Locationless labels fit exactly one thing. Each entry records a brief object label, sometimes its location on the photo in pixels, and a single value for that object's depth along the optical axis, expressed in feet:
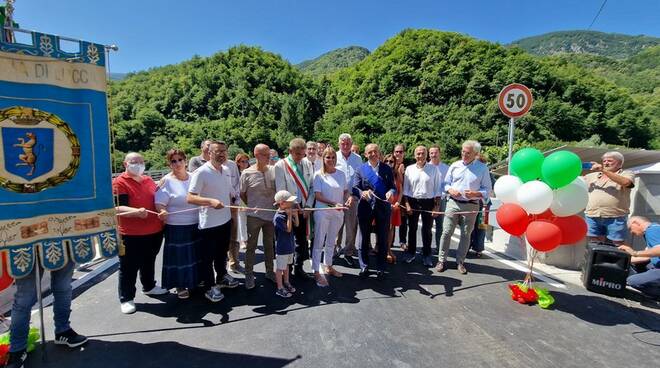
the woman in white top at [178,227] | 11.93
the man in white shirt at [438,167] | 17.26
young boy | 12.51
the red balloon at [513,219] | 12.59
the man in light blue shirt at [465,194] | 15.14
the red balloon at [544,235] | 11.64
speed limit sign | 18.45
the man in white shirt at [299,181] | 13.12
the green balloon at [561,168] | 11.51
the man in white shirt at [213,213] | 11.71
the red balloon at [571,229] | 12.12
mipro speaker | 12.89
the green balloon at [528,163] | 12.63
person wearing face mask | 11.35
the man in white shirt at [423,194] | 16.65
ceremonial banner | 7.95
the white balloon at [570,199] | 11.78
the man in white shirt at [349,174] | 16.71
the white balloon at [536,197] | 11.75
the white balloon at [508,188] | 12.87
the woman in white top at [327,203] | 13.84
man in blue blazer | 14.67
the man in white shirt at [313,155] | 16.78
